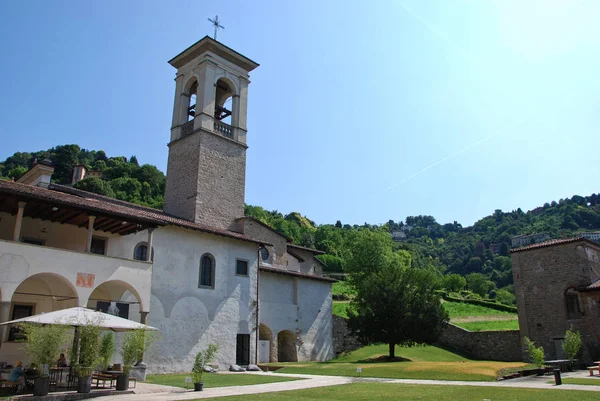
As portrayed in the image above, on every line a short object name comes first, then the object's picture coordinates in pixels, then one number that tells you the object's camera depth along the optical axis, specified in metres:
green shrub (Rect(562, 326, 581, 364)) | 22.59
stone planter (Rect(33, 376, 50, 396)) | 12.84
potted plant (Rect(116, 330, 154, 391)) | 14.84
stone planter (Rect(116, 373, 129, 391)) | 14.77
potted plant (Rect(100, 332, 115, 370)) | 15.46
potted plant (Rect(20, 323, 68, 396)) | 12.88
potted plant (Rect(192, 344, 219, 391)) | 15.36
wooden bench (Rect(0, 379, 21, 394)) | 13.87
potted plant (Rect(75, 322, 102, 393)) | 13.73
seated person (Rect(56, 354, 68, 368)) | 16.08
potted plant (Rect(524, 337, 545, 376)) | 20.34
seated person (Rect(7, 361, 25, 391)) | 13.92
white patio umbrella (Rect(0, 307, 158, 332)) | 14.44
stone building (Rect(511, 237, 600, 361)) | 28.08
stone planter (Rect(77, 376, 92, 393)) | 13.66
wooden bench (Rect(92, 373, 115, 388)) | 14.95
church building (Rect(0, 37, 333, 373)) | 18.52
